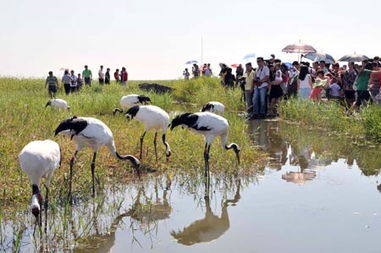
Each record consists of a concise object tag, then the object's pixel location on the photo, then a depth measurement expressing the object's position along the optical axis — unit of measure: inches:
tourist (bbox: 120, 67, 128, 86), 1123.3
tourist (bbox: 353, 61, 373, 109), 514.3
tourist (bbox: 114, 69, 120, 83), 1189.3
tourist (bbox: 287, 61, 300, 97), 641.0
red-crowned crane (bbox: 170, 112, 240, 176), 327.9
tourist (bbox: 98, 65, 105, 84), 1098.1
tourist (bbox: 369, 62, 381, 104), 502.5
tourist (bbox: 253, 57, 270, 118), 608.1
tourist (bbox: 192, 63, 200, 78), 1095.6
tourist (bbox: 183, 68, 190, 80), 1159.6
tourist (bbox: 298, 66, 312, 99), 619.8
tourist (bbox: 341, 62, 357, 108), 551.5
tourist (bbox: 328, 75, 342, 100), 585.9
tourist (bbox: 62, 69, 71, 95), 936.9
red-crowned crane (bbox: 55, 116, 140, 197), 276.5
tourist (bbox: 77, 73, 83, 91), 1019.1
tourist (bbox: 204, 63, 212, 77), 1010.1
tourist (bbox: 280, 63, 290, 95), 635.2
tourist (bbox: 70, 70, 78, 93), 949.8
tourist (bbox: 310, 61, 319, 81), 660.7
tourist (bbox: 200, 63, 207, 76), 1024.9
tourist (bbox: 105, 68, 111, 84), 1115.4
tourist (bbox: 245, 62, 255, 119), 628.1
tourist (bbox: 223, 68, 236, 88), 801.1
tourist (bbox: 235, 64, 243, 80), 830.8
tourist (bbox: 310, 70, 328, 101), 599.2
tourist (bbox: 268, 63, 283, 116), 614.2
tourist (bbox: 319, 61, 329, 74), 642.8
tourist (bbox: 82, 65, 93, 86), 1058.7
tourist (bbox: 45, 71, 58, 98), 920.3
